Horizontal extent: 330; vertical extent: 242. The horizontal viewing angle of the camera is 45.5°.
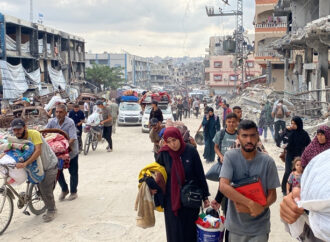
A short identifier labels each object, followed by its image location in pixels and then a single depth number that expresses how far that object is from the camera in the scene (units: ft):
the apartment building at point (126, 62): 280.31
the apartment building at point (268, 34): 140.97
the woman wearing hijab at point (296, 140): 22.93
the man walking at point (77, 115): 39.40
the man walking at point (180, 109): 94.48
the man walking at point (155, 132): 25.90
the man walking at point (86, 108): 82.53
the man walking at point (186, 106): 108.69
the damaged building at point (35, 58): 92.63
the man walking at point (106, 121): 44.67
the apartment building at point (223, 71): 265.34
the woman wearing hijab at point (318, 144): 16.34
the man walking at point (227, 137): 19.54
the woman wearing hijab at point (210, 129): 36.88
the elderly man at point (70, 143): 24.71
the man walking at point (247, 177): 11.75
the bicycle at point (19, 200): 19.76
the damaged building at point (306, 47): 49.85
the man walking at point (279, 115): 45.57
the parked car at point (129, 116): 78.38
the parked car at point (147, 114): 68.49
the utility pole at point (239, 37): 145.59
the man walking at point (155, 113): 36.22
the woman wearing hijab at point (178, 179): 13.79
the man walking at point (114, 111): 63.23
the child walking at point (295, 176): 16.95
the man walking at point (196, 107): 108.17
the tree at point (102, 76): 181.06
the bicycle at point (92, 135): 45.03
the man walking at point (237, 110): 25.13
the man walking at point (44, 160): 19.57
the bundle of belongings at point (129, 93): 89.27
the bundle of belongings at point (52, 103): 63.08
